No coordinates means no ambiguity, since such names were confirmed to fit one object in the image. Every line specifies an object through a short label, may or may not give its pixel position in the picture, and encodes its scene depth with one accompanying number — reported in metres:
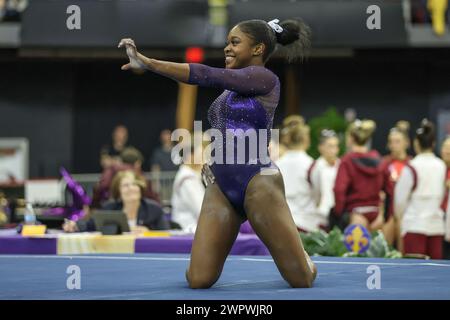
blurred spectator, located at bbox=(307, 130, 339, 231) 16.44
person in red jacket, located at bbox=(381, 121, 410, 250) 16.34
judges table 12.20
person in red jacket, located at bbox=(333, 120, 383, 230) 15.94
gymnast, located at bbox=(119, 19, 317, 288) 8.42
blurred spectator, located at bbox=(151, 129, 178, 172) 27.35
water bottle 13.38
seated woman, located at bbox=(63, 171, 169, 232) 14.11
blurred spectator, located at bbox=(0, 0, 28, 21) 29.32
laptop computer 12.99
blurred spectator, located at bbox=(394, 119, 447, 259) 15.09
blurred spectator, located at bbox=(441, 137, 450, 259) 14.91
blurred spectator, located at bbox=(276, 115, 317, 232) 16.06
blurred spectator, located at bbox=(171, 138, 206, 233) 14.53
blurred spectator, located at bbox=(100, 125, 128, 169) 25.65
